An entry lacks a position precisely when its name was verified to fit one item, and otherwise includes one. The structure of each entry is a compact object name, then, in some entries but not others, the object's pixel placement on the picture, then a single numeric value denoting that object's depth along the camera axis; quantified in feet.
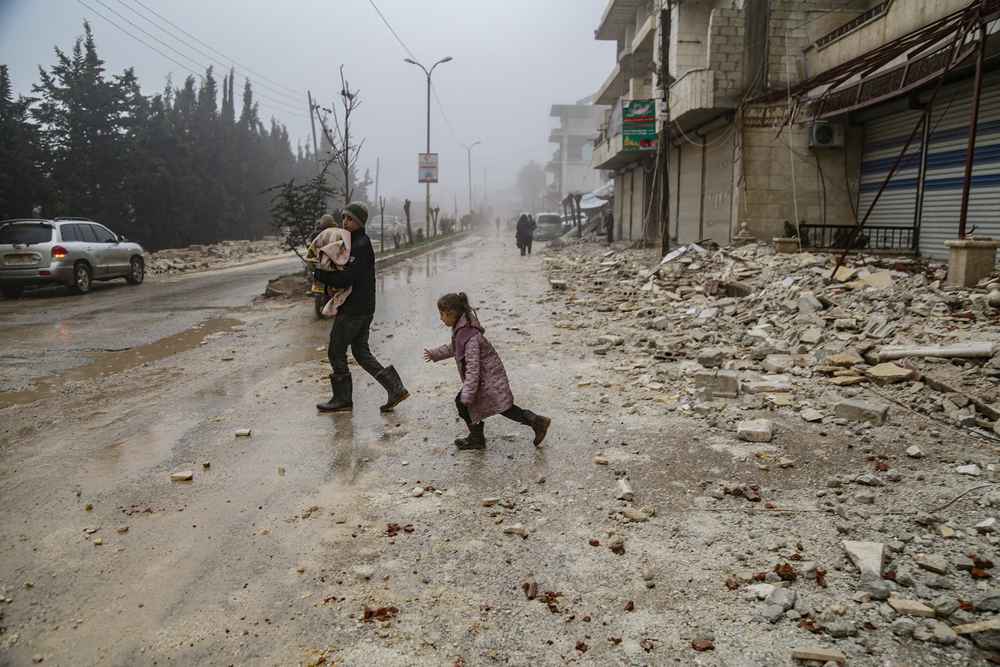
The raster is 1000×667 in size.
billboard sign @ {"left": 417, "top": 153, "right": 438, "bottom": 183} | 125.52
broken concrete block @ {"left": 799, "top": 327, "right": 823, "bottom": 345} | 23.56
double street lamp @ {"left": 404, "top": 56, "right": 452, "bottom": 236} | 123.14
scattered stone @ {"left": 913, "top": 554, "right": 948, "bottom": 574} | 9.67
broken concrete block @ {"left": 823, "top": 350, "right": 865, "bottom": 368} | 20.80
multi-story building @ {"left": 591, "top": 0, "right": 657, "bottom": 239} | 89.04
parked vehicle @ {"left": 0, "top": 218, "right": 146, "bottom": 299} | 45.55
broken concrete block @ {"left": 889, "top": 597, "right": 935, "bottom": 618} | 8.69
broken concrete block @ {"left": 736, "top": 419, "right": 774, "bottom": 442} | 15.55
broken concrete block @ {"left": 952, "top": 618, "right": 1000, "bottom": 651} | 8.05
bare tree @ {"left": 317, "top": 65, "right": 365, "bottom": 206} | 54.20
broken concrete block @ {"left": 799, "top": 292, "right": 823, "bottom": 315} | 26.81
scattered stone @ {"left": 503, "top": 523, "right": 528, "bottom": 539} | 11.35
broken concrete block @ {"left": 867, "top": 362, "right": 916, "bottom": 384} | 18.86
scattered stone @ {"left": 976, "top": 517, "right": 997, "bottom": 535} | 10.87
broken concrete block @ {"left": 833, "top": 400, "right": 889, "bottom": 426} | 16.29
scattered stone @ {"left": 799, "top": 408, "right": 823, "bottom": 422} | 16.87
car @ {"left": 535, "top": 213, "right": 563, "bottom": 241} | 131.34
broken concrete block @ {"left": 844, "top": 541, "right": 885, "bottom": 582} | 9.48
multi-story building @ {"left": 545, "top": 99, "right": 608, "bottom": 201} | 268.68
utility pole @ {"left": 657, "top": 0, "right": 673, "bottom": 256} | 49.70
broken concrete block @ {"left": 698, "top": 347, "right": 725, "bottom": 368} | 21.99
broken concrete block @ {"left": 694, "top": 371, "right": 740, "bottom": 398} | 19.08
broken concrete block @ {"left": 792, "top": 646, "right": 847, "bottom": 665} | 7.92
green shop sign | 62.08
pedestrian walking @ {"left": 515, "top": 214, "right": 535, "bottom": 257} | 89.15
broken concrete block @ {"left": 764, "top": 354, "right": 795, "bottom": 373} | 21.50
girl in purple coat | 15.12
